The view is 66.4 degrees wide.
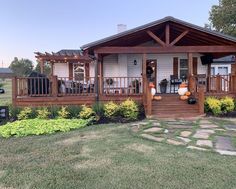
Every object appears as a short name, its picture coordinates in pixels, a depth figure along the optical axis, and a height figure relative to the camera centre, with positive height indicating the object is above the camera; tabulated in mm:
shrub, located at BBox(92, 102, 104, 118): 6532 -673
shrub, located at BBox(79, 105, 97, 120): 6339 -821
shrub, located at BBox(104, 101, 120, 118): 6398 -692
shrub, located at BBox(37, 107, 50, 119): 6364 -807
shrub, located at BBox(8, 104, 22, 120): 6543 -762
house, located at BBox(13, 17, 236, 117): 6885 +381
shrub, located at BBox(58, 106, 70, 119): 6371 -789
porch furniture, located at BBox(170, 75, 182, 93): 9577 +380
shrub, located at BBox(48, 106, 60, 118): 6559 -736
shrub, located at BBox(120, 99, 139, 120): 6366 -695
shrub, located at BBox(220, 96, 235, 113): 6698 -564
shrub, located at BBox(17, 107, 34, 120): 6355 -811
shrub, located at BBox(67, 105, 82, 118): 6516 -736
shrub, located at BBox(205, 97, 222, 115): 6537 -552
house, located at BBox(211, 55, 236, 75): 13845 +1885
